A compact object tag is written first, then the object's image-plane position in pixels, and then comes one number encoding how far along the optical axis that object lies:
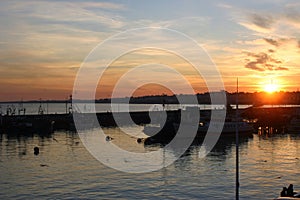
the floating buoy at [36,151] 51.77
